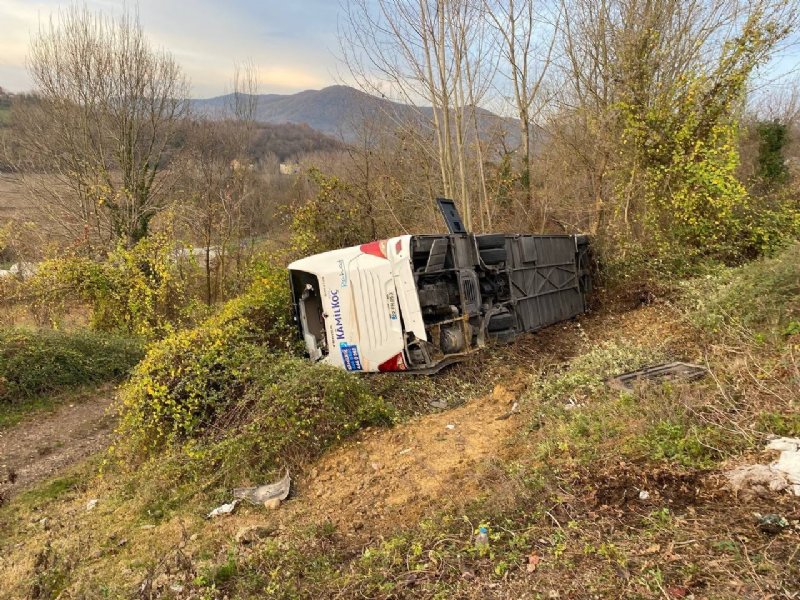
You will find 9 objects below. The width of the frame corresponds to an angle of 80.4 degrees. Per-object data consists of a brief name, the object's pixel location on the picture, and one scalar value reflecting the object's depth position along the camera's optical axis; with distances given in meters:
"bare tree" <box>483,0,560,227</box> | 12.90
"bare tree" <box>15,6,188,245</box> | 14.80
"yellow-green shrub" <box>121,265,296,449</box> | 5.84
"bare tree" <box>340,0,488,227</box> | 10.42
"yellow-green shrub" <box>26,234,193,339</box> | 10.95
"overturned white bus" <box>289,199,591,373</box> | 6.59
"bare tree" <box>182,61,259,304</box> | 14.74
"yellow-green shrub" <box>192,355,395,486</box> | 5.20
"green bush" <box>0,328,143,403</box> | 9.12
